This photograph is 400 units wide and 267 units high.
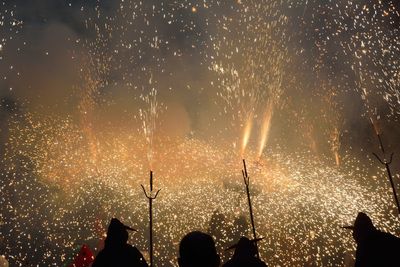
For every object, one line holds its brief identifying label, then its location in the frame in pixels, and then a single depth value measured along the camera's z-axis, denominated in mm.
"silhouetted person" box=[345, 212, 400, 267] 4832
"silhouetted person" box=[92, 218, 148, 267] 4703
